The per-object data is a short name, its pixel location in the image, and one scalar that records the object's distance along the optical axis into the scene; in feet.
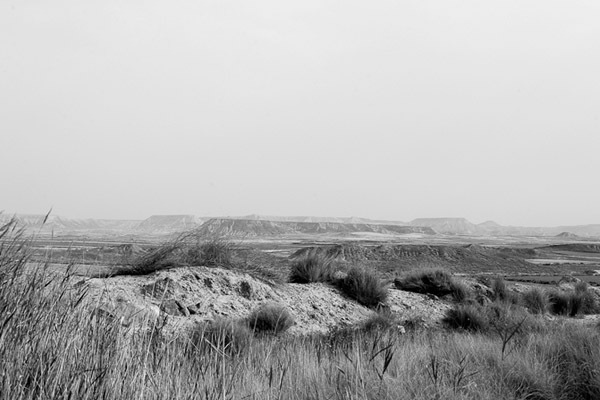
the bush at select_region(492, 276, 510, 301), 53.94
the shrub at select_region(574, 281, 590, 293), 57.53
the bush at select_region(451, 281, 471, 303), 49.62
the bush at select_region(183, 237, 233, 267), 38.37
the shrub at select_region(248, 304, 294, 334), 30.53
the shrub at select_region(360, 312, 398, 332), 33.18
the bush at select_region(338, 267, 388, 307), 42.91
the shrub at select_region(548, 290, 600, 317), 52.60
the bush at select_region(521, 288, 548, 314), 50.24
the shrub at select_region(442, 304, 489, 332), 37.15
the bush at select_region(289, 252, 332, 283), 46.29
